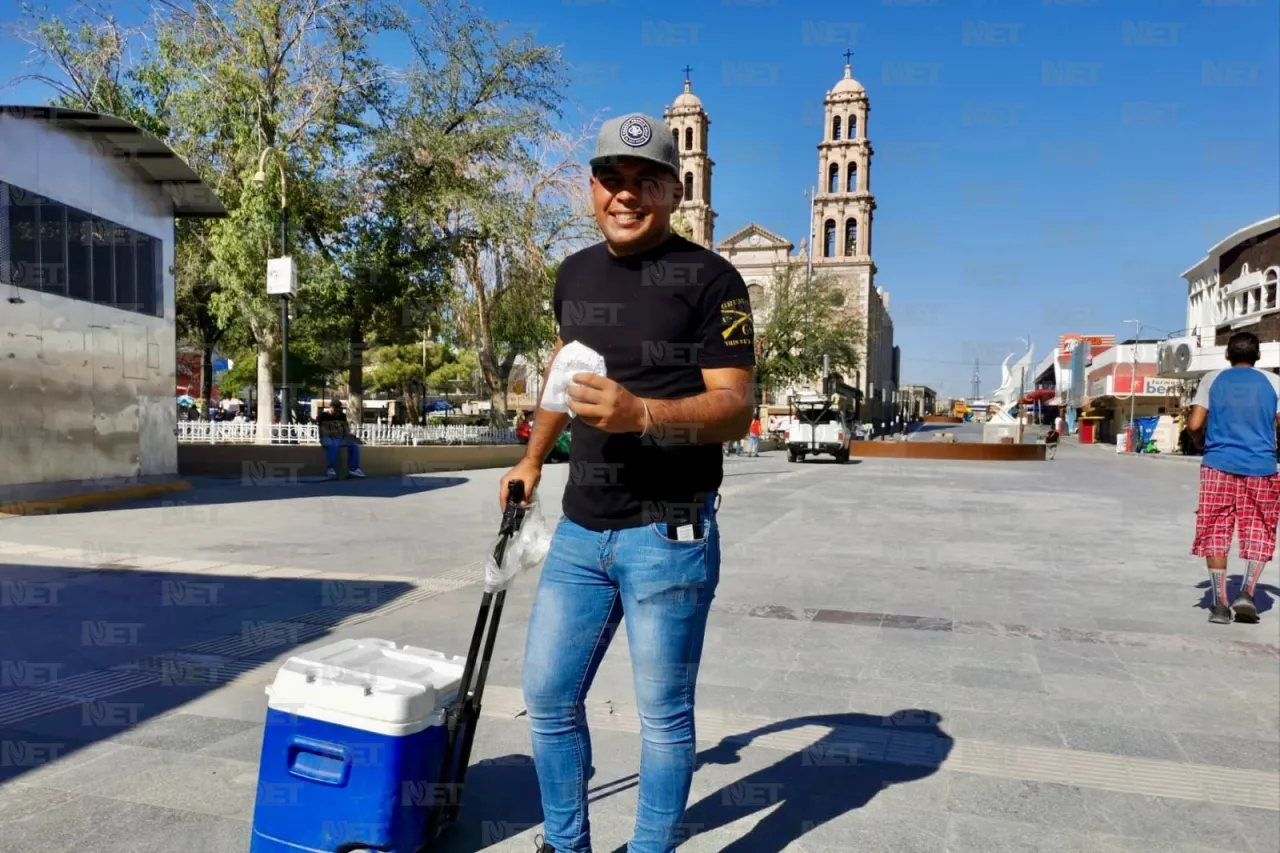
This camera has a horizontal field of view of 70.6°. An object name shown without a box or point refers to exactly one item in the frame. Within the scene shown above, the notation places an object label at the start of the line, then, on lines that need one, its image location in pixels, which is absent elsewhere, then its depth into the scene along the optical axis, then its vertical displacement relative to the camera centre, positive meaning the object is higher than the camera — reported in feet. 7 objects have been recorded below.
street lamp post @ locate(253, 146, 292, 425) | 51.93 +5.80
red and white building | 169.37 +3.66
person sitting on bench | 51.44 -1.83
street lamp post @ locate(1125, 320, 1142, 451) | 163.02 +5.84
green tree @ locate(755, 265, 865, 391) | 156.25 +12.65
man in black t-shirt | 6.93 -0.81
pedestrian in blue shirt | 17.79 -1.25
